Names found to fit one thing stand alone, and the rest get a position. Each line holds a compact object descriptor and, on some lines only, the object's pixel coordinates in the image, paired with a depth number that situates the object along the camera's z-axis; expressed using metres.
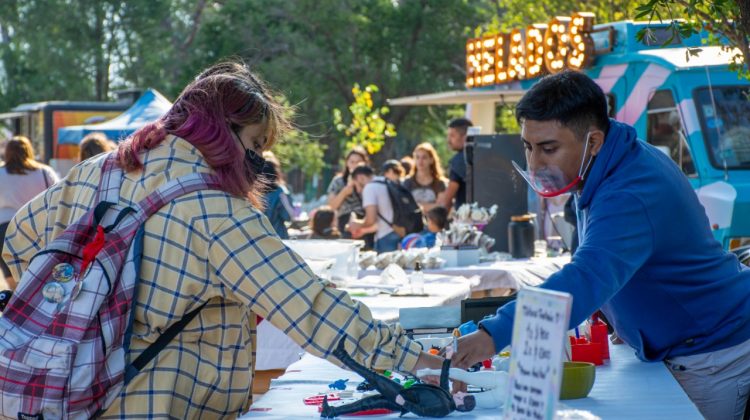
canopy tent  15.34
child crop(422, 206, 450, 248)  9.64
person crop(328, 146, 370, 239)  11.89
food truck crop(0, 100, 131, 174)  22.19
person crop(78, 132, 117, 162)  8.62
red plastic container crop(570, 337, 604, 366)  3.41
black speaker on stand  9.96
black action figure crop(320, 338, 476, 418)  2.80
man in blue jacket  2.84
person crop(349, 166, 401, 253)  10.11
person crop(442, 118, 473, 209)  10.75
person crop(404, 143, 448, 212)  11.14
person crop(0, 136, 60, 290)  9.94
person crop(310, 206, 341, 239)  11.91
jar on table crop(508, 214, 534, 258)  8.70
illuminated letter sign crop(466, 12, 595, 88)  10.42
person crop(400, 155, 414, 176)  14.46
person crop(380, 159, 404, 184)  11.99
